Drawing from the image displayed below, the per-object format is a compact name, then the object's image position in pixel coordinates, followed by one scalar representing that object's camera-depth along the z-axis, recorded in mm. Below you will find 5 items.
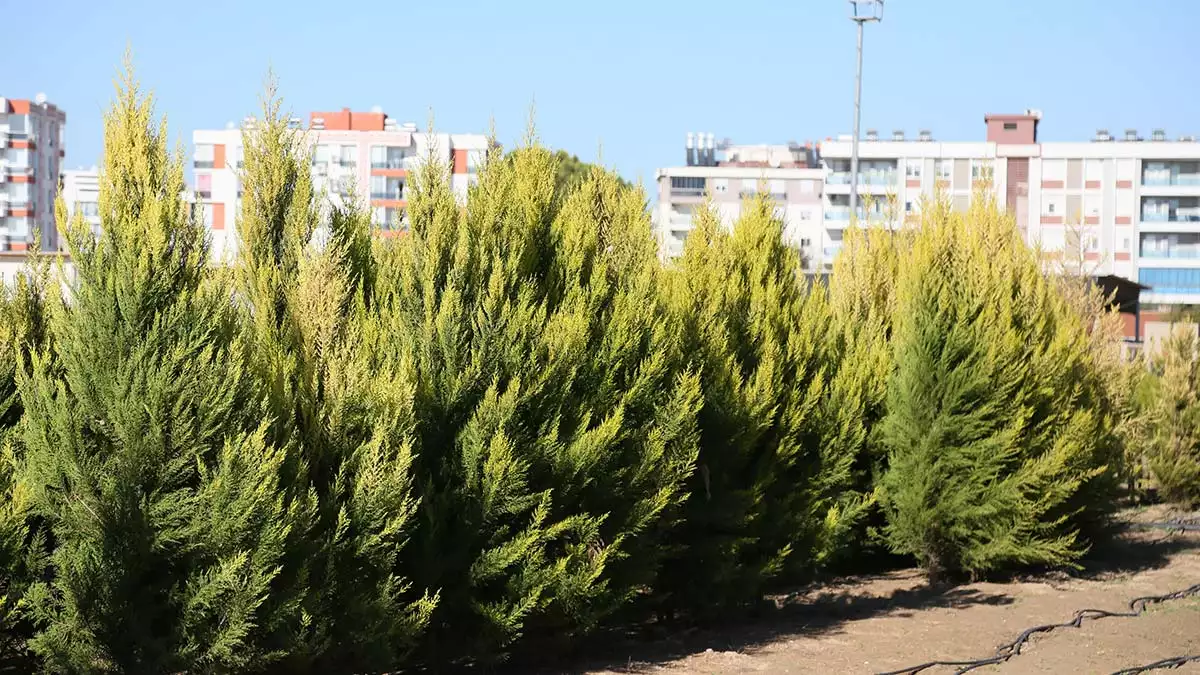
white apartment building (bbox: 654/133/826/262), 92188
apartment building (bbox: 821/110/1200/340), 84188
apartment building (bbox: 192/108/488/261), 81188
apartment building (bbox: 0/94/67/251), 102500
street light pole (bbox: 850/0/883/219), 42500
